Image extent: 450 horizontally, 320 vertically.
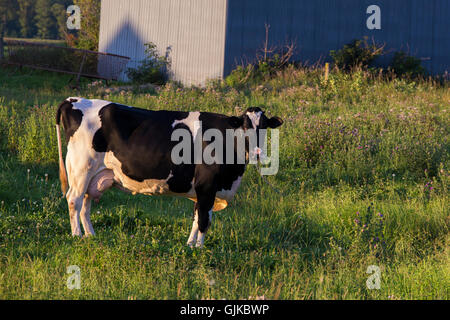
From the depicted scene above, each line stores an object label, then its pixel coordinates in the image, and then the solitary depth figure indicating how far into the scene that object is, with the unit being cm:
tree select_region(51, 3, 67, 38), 6488
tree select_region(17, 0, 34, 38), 6495
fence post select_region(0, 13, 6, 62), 2477
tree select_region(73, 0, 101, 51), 2766
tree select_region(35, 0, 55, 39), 6594
